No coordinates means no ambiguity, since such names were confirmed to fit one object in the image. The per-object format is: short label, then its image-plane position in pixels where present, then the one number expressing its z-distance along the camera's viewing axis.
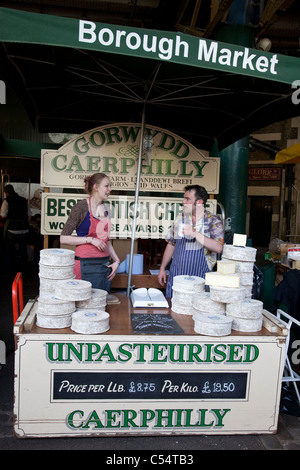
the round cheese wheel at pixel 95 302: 2.80
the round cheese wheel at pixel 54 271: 2.81
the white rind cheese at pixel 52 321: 2.63
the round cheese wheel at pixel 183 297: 3.07
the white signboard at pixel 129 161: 4.86
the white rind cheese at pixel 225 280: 2.81
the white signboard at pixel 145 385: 2.57
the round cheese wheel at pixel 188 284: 3.02
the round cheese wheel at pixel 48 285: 2.85
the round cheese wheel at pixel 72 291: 2.64
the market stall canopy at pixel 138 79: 2.54
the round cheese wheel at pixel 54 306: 2.62
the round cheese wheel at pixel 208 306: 2.84
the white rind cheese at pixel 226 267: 2.89
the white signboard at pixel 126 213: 4.82
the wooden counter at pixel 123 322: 2.60
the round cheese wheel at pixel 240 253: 3.08
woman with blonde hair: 3.43
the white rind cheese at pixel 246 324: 2.79
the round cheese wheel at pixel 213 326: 2.65
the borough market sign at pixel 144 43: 2.43
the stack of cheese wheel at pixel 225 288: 2.79
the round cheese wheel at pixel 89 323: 2.57
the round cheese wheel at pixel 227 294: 2.79
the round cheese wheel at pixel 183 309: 3.10
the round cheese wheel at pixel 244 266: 3.07
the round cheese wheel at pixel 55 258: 2.78
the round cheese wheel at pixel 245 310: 2.78
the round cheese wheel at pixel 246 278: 3.07
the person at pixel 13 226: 8.33
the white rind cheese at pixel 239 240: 3.15
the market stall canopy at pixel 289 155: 6.49
